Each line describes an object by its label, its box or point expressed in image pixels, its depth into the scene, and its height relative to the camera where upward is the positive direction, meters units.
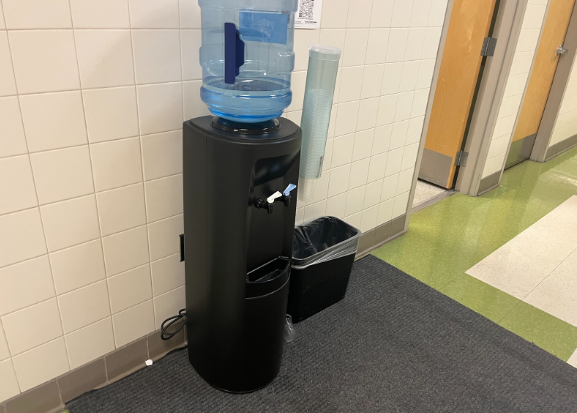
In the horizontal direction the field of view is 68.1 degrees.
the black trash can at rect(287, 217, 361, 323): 1.94 -1.11
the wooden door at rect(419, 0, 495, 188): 3.08 -0.52
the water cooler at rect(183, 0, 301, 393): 1.30 -0.57
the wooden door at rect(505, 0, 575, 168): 3.59 -0.50
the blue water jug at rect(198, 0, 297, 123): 1.29 -0.18
